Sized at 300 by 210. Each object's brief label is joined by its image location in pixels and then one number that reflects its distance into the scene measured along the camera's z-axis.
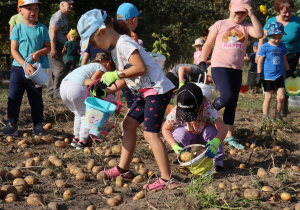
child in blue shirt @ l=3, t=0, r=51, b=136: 4.61
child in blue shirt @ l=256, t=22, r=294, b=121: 5.76
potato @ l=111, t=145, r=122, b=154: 4.06
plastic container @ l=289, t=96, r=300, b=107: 7.39
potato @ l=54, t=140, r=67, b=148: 4.32
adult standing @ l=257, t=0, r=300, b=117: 5.86
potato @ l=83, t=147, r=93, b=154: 4.07
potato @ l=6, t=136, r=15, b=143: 4.43
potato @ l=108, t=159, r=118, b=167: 3.70
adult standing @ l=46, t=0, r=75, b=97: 6.76
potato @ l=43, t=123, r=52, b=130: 4.98
